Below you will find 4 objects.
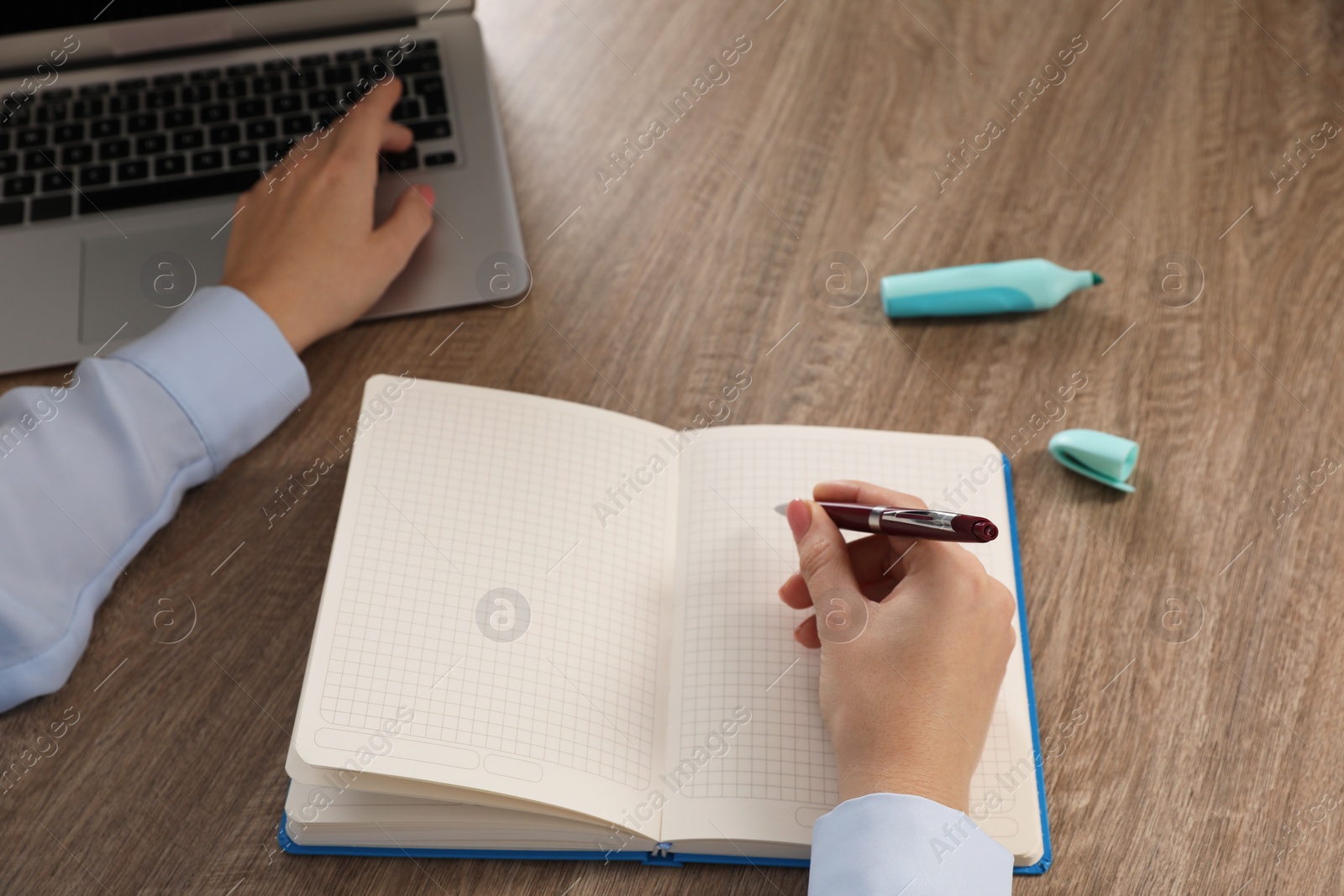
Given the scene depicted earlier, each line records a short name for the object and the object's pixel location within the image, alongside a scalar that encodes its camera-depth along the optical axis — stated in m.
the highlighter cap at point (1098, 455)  0.82
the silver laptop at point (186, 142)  0.89
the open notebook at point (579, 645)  0.66
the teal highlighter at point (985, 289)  0.91
